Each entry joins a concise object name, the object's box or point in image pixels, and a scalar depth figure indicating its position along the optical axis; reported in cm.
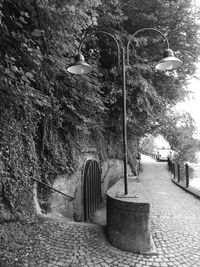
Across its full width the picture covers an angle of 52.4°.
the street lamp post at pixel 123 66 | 370
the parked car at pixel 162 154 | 2591
